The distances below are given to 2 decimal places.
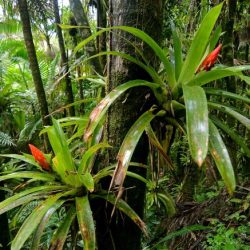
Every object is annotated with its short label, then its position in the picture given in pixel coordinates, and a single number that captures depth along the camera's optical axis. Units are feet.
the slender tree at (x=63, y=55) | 11.94
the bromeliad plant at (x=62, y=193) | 3.47
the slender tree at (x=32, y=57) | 8.50
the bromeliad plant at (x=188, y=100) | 3.04
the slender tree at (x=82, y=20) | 10.18
